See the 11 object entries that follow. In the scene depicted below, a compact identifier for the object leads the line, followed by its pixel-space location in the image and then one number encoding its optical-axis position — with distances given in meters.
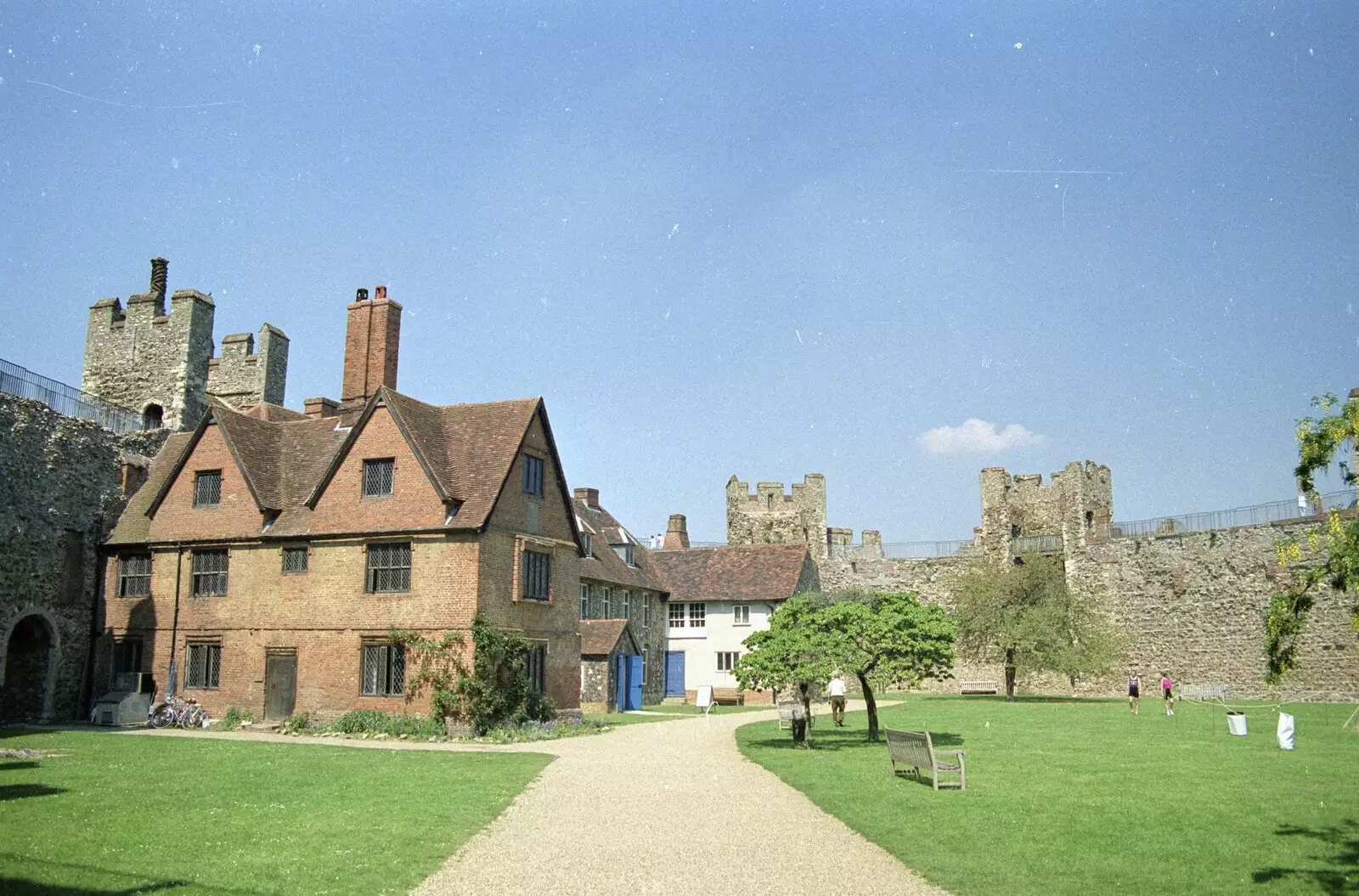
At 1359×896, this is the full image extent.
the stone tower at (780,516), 64.00
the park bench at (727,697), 48.12
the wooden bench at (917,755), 16.95
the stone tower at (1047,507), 55.34
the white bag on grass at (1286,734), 23.17
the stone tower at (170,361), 39.88
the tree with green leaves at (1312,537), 11.48
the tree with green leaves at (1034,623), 45.78
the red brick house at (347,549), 29.05
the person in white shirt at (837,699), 31.38
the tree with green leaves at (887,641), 24.69
